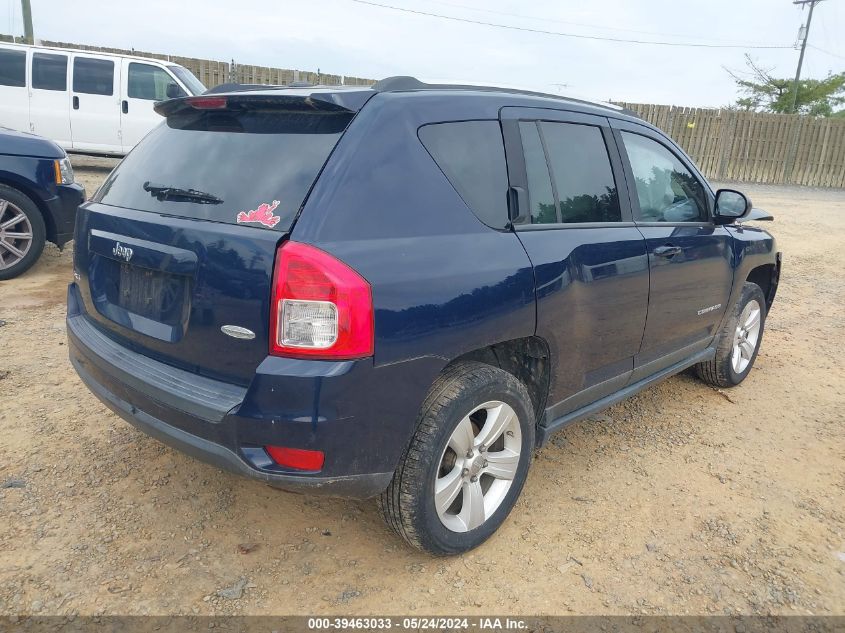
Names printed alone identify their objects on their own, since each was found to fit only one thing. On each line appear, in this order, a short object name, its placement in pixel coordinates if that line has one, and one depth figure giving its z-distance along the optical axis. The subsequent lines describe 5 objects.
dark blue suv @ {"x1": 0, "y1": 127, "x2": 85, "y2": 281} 5.61
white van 10.60
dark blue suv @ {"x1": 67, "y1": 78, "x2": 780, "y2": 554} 2.06
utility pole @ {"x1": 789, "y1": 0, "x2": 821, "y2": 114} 30.64
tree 31.23
